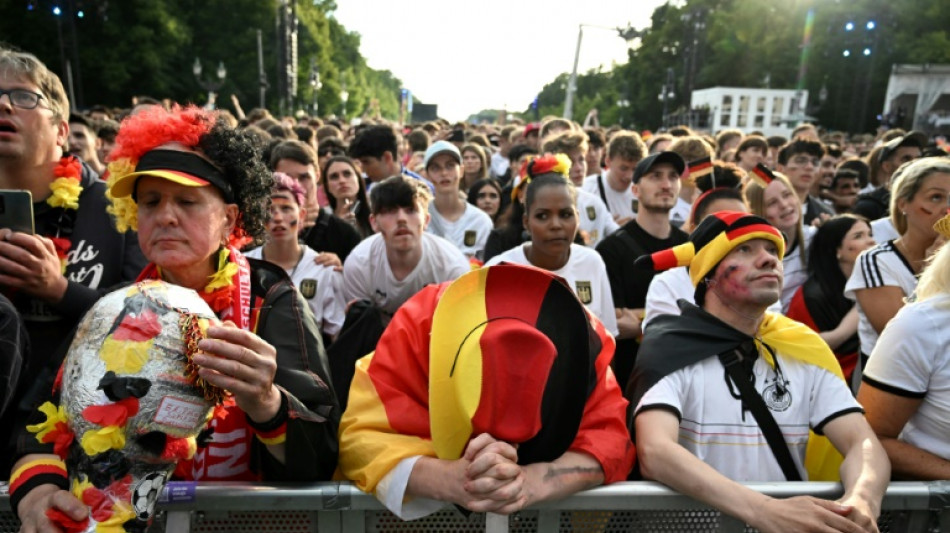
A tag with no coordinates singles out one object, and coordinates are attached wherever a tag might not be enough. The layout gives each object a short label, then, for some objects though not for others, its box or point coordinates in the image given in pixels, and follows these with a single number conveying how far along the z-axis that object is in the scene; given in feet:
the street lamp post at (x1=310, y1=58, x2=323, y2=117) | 128.24
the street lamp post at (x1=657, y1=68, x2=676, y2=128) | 151.94
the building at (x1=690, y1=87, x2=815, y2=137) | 153.79
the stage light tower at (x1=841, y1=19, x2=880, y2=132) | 100.89
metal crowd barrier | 6.36
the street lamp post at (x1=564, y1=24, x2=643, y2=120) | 86.63
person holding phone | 7.85
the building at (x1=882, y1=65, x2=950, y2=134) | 126.62
